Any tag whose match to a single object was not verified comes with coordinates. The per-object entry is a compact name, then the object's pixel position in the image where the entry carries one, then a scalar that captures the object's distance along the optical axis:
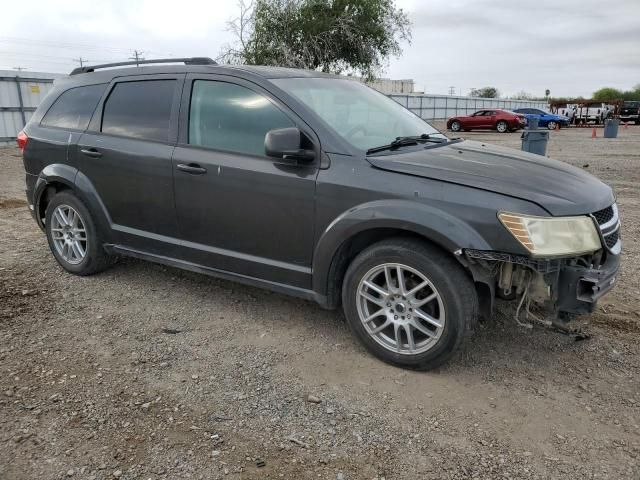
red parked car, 29.93
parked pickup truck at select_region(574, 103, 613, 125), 36.16
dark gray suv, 2.96
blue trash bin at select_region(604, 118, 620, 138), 25.03
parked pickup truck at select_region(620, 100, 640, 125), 36.84
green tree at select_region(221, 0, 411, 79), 30.38
